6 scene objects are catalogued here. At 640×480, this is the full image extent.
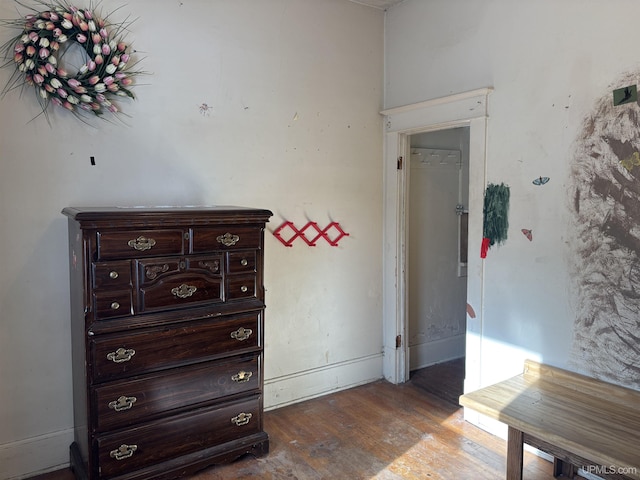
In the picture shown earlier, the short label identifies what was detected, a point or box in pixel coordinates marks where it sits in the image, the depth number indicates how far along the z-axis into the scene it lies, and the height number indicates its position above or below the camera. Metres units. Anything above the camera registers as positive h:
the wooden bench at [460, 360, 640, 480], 1.90 -0.91
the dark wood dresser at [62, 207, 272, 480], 2.17 -0.60
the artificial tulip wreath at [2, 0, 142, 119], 2.32 +0.77
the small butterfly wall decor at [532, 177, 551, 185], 2.62 +0.19
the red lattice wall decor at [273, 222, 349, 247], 3.28 -0.13
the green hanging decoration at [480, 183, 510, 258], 2.84 +0.00
